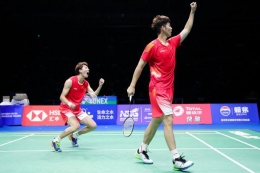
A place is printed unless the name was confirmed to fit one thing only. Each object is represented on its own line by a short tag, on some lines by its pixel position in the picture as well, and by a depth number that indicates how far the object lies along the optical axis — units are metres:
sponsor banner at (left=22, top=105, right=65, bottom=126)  10.71
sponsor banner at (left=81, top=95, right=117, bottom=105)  12.15
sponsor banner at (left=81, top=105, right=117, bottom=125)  11.08
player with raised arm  3.88
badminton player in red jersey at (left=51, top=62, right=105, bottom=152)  5.62
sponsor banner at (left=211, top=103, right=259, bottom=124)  11.11
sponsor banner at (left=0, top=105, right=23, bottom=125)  10.84
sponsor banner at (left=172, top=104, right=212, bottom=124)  10.85
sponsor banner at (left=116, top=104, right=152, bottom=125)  10.92
